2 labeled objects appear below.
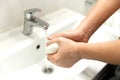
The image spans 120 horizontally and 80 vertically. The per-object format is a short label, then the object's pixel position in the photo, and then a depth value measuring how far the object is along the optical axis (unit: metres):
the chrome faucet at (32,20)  0.74
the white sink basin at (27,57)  0.73
